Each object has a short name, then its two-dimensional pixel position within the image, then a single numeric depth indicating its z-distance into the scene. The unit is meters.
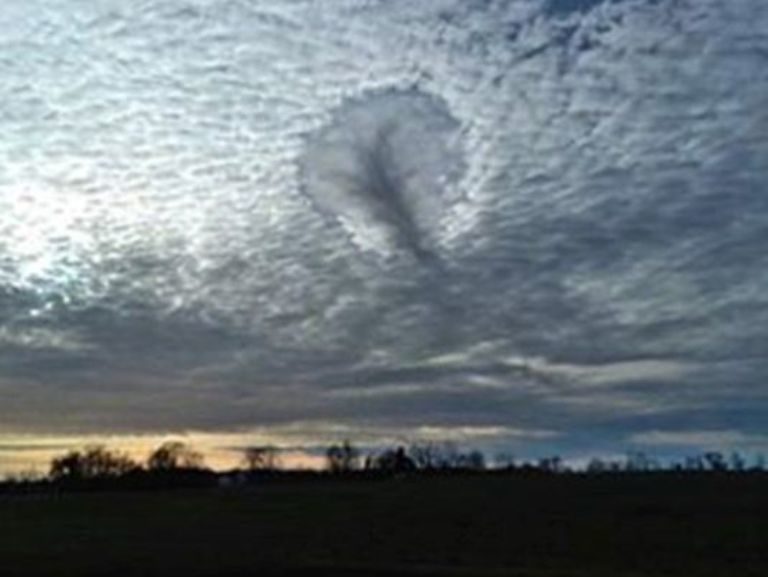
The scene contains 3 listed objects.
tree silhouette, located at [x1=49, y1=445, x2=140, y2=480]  188.49
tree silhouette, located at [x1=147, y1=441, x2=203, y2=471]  192.48
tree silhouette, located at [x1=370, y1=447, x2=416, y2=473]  187.12
